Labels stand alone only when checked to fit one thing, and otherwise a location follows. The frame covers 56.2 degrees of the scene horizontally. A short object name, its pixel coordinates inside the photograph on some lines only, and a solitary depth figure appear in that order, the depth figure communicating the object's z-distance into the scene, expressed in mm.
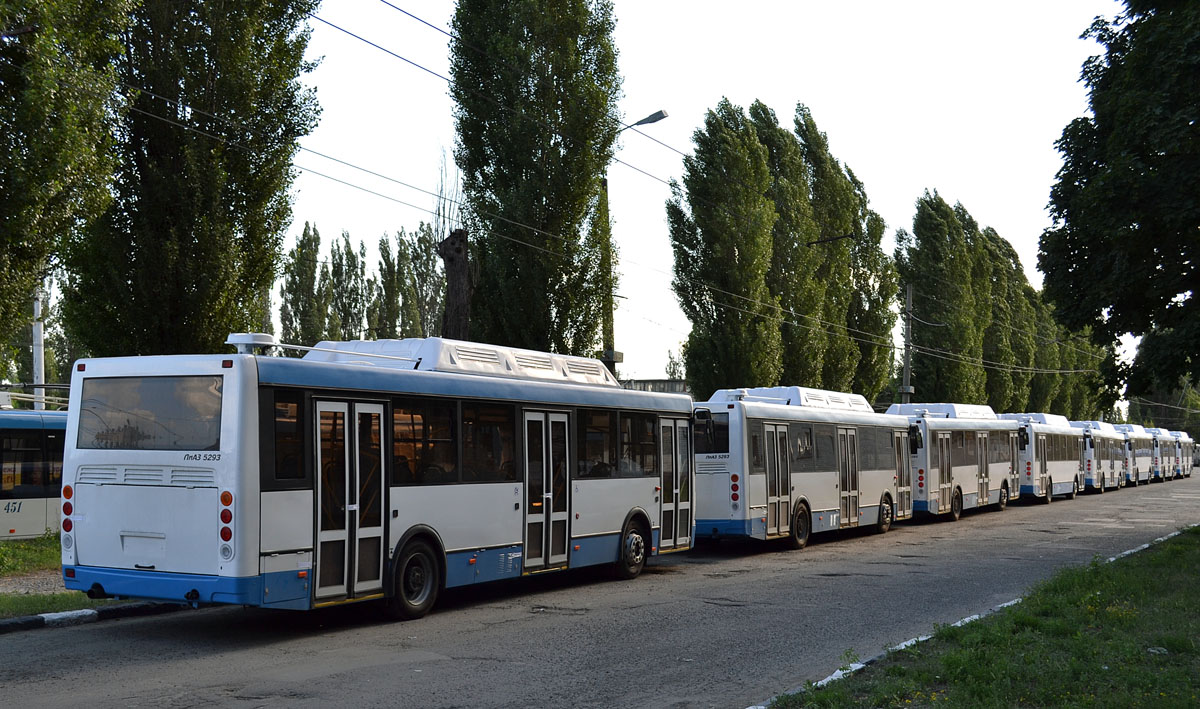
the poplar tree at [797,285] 44312
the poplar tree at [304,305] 60375
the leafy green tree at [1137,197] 19797
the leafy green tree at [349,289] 63750
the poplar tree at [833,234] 47000
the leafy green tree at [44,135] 15633
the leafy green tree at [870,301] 50562
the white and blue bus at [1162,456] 68000
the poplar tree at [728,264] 41188
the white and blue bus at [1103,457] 50969
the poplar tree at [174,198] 20328
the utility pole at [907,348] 46409
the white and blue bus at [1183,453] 77350
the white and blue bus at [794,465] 21531
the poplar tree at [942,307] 62562
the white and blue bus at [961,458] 30891
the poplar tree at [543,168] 27781
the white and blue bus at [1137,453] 60125
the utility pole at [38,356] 31402
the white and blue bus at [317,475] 10875
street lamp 22594
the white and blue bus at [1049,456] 41156
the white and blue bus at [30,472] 20812
